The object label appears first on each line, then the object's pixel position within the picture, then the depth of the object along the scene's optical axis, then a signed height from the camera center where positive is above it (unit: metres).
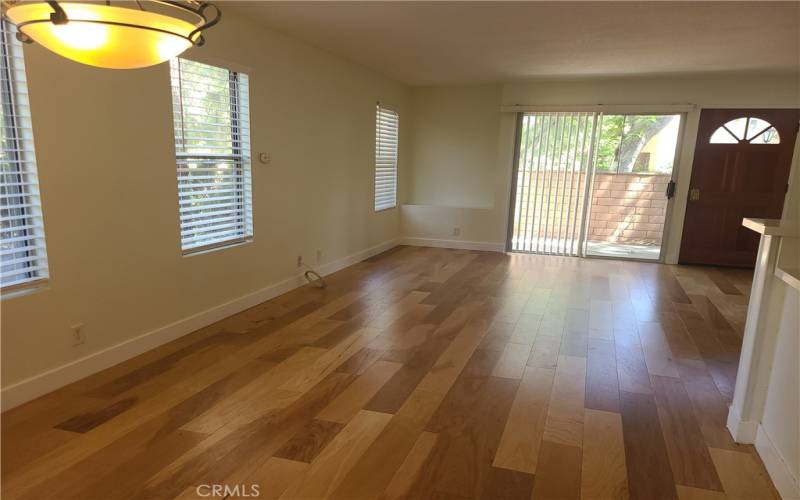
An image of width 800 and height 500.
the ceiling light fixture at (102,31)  1.21 +0.34
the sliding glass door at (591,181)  6.47 -0.09
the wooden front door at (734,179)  5.91 +0.01
